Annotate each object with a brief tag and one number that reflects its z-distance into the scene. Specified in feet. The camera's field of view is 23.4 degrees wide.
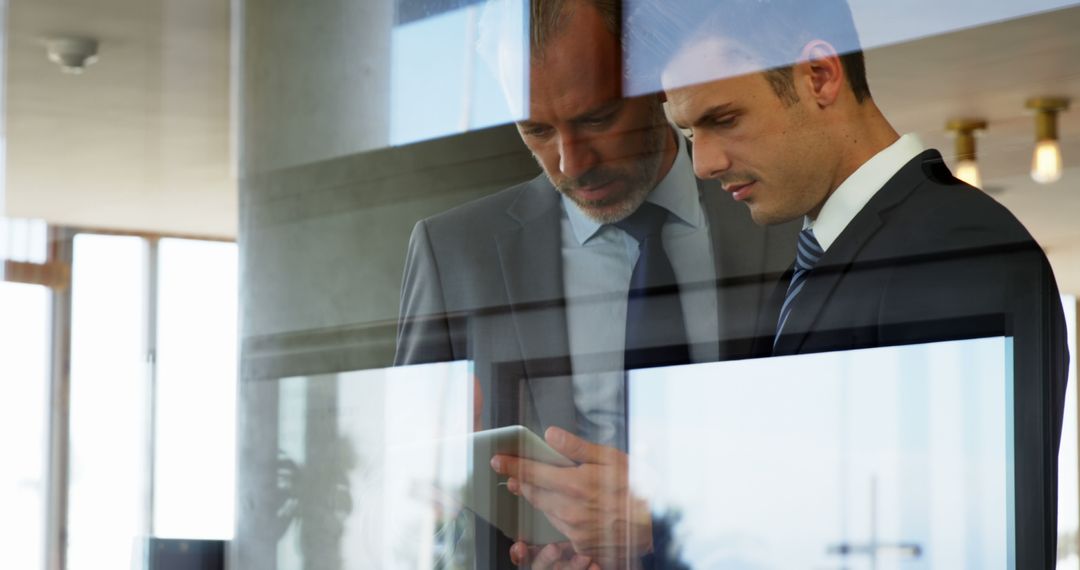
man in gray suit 8.62
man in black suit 7.82
